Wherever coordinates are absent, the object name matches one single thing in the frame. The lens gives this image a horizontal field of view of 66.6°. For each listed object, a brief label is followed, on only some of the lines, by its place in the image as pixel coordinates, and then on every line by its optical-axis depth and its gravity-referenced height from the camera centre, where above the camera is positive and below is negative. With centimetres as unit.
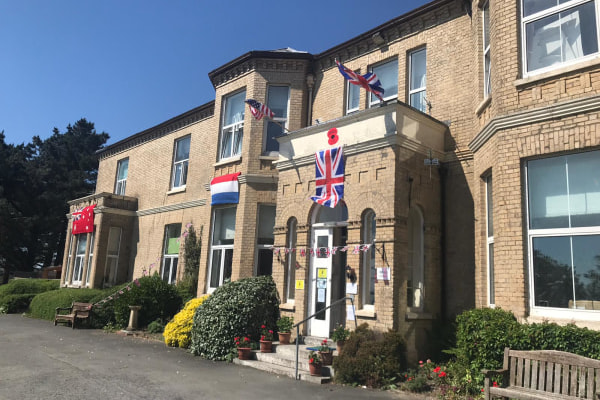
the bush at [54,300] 1753 -111
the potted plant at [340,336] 921 -97
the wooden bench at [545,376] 583 -103
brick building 751 +254
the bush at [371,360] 822 -128
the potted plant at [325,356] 894 -134
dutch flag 1481 +297
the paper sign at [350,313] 959 -52
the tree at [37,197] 3581 +599
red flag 2125 +246
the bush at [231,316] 1072 -82
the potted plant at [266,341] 1013 -128
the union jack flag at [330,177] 1068 +257
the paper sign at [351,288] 983 +0
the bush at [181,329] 1206 -135
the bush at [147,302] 1528 -86
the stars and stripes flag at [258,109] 1252 +474
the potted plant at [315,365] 862 -147
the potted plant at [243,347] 1007 -143
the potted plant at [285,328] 1051 -102
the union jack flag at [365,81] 1013 +462
